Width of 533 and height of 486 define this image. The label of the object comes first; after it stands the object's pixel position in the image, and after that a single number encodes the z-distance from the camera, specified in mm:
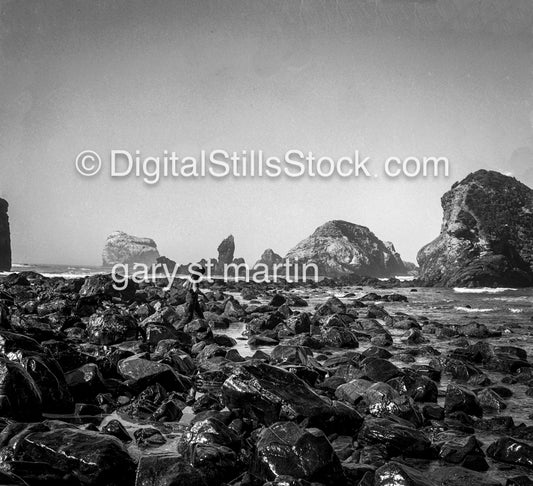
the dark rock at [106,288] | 26109
